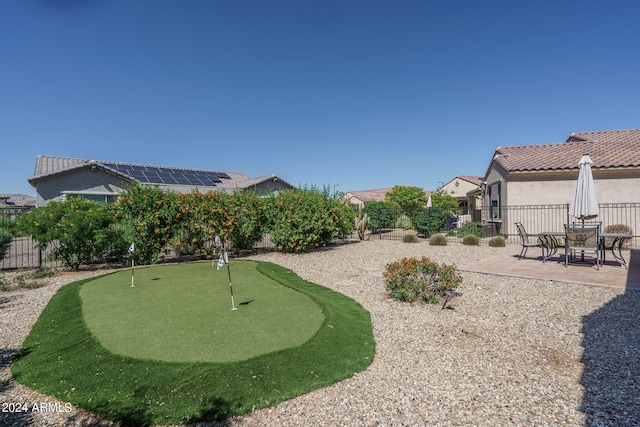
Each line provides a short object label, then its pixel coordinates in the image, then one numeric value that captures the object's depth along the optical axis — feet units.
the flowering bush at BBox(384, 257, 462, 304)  20.98
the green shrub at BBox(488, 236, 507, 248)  45.85
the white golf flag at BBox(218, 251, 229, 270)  17.72
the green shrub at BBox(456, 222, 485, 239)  55.62
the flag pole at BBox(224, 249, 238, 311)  17.16
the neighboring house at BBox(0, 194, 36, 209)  161.81
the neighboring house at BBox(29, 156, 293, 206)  67.10
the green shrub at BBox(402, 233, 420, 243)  54.08
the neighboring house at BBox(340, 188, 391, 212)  144.43
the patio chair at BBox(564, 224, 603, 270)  28.02
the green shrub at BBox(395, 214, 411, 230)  74.20
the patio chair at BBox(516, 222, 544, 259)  33.65
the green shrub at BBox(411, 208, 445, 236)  63.72
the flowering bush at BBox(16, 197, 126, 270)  29.99
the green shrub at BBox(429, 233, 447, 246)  49.01
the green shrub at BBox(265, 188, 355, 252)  42.29
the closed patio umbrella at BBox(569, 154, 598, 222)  30.30
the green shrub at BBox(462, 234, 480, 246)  47.96
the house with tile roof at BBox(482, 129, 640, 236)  45.32
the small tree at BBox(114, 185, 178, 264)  34.24
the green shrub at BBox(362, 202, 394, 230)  76.89
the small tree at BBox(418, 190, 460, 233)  63.61
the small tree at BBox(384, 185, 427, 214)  108.99
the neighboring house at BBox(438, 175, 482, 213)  138.57
